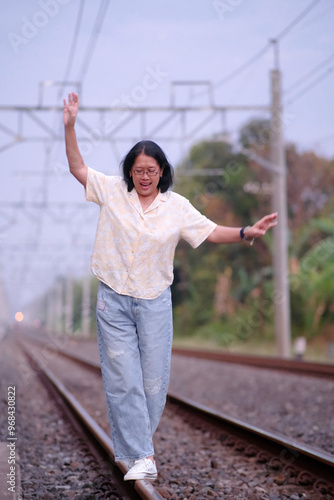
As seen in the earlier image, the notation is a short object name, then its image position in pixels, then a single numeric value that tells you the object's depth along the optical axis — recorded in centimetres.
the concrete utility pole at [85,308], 4506
